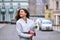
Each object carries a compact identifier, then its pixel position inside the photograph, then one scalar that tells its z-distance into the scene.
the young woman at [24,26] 5.22
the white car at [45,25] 33.31
